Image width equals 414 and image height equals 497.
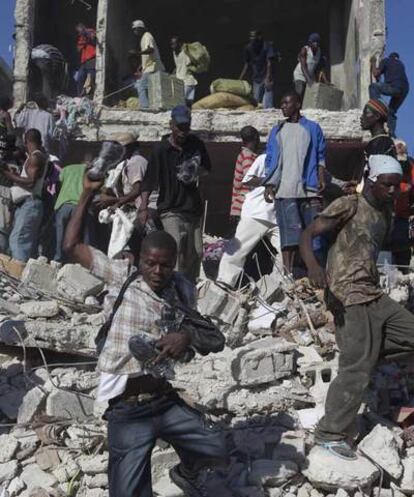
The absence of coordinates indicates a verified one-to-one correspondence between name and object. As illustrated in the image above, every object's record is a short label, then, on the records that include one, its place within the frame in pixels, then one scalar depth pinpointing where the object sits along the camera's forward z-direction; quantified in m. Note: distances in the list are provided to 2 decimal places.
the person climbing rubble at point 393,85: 9.25
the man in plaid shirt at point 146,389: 3.33
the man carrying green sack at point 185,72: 11.11
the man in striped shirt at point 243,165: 7.12
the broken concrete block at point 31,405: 4.69
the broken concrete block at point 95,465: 4.13
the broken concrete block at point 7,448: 4.36
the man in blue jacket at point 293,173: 6.27
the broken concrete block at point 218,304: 5.89
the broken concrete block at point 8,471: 4.21
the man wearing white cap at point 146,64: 10.73
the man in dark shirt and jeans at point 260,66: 11.30
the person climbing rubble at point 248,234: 6.56
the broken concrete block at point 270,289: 6.27
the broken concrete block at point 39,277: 6.65
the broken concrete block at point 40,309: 5.96
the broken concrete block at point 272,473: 4.04
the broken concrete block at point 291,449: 4.21
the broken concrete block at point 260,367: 4.92
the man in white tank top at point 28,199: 7.18
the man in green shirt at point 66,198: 7.37
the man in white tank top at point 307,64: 11.11
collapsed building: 10.37
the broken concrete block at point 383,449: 4.10
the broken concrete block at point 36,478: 4.13
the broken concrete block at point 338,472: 3.93
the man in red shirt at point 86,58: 11.41
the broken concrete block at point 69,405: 4.72
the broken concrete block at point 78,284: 6.40
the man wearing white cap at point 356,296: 4.08
